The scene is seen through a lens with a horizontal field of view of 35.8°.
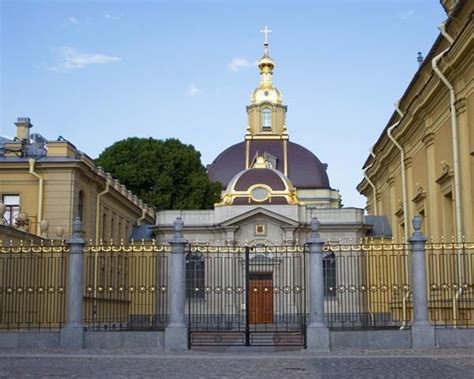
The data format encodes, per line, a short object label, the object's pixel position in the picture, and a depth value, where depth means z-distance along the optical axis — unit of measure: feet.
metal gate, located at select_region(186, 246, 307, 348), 62.08
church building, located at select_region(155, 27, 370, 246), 134.10
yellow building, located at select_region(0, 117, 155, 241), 98.02
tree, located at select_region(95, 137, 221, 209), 154.92
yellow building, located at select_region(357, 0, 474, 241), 69.41
